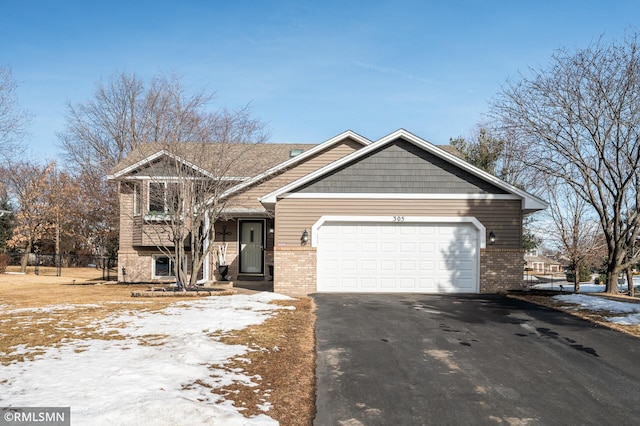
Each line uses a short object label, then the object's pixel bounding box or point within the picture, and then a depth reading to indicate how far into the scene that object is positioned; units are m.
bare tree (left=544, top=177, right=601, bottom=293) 24.97
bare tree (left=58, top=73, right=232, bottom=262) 31.75
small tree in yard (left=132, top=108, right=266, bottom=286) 15.12
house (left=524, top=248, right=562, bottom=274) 78.75
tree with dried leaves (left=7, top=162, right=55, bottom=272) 31.83
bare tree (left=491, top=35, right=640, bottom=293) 16.00
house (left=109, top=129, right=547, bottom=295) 16.11
